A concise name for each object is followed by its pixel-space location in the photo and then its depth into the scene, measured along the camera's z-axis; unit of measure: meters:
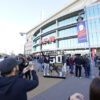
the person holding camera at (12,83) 1.28
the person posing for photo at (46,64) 8.36
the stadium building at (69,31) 28.47
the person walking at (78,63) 7.98
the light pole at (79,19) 8.28
